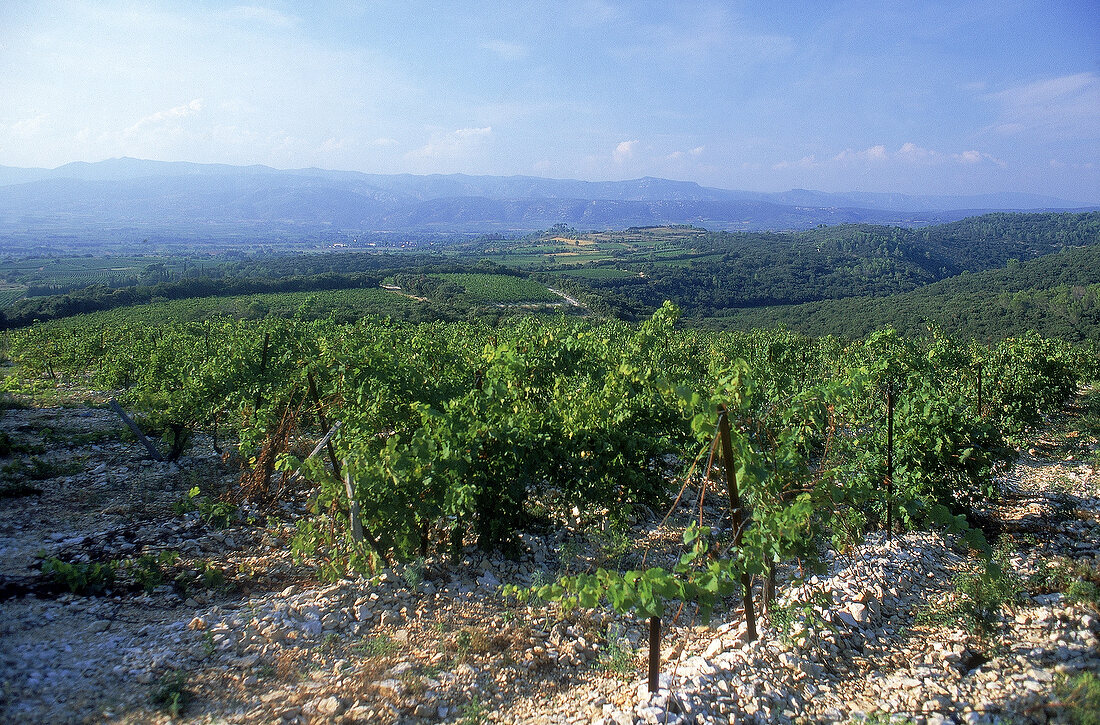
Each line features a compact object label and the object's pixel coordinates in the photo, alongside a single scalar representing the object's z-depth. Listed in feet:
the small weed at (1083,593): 17.79
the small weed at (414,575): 20.53
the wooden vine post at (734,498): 14.21
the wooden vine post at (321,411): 24.17
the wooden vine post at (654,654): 14.39
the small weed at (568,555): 23.57
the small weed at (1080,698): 12.58
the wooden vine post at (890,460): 23.50
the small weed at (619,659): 16.93
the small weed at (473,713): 14.82
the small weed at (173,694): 14.17
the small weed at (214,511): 25.62
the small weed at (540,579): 20.54
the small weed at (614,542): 24.04
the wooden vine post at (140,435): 32.78
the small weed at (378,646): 17.37
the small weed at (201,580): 20.44
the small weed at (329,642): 17.41
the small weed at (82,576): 19.30
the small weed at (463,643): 17.42
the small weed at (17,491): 27.61
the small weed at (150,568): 20.09
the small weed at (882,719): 13.73
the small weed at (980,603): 17.80
